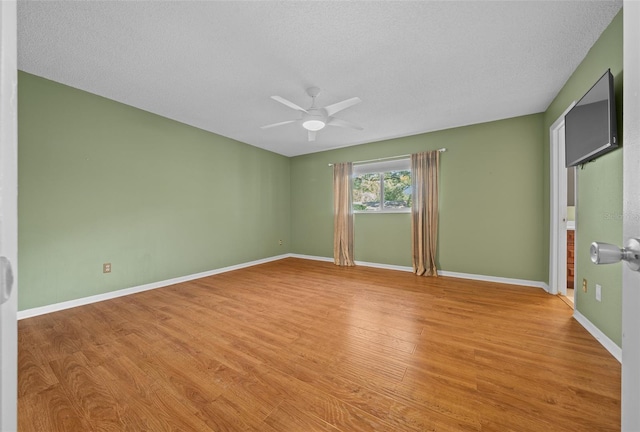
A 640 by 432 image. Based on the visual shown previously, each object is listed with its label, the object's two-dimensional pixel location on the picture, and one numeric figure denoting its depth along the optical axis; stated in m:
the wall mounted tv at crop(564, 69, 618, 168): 1.69
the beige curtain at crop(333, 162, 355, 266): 4.97
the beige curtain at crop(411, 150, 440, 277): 4.08
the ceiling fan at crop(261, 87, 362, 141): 2.52
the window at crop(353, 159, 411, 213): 4.54
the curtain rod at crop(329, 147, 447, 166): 4.04
